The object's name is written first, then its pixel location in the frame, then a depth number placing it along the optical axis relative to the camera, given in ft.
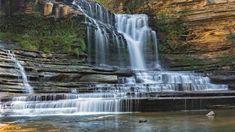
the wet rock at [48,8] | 92.38
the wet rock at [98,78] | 76.33
